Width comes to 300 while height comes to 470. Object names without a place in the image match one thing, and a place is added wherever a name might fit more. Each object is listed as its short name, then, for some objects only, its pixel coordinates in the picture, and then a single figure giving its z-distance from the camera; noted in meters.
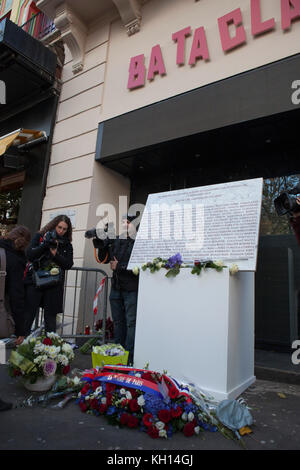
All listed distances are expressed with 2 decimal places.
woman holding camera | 3.90
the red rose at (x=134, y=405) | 2.23
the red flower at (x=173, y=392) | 2.29
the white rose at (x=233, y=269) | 2.82
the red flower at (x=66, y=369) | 3.00
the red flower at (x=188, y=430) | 2.08
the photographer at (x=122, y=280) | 3.97
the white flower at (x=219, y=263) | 2.90
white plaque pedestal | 2.78
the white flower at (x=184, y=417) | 2.17
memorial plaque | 2.99
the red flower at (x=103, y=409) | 2.34
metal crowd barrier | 5.42
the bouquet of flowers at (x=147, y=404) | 2.14
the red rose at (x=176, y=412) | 2.16
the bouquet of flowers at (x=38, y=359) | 2.79
